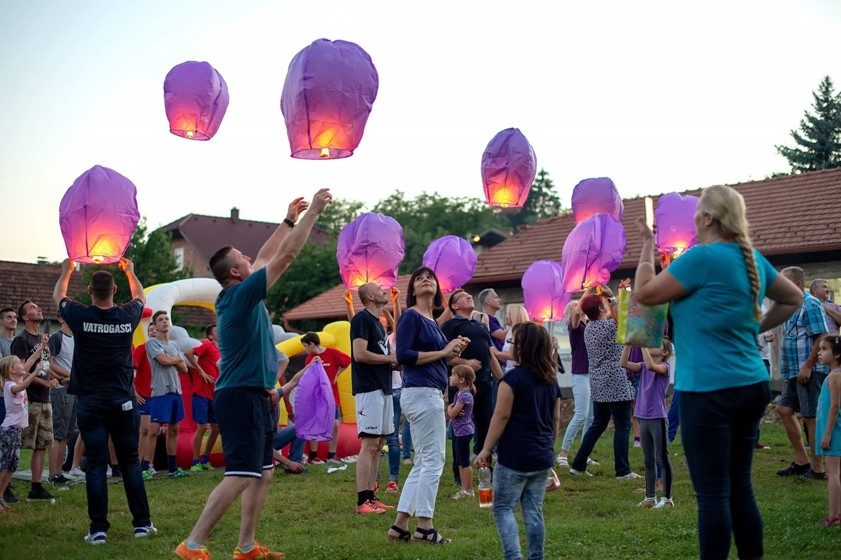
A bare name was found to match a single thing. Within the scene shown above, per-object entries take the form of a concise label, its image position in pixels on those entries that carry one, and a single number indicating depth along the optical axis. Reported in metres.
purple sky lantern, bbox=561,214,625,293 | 9.20
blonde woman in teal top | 3.72
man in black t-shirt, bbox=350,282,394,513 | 6.94
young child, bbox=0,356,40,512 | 7.41
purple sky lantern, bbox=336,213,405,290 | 9.03
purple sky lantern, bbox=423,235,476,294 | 10.16
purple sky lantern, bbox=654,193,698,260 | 9.41
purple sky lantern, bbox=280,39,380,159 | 6.17
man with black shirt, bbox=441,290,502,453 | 7.83
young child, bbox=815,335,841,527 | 6.02
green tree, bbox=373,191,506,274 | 62.23
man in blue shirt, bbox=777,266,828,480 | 8.09
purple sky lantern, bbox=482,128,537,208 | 9.18
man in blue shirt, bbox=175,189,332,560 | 4.97
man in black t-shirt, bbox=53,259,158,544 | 6.25
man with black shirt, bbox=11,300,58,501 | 8.10
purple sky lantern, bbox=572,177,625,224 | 10.02
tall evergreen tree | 29.33
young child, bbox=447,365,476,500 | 7.55
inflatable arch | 11.13
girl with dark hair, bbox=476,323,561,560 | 4.83
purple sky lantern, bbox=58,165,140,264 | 7.08
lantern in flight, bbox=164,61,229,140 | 7.65
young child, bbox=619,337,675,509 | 7.17
